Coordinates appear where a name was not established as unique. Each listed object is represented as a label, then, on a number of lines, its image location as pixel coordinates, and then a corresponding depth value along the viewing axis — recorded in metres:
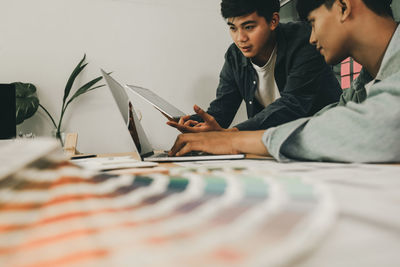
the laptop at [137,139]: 0.77
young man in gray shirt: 0.54
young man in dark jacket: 1.27
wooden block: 1.56
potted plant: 2.16
